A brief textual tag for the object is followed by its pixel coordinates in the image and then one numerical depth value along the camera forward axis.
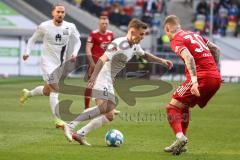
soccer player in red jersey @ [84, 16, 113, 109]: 20.09
